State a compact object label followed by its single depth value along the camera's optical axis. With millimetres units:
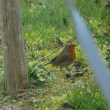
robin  10891
